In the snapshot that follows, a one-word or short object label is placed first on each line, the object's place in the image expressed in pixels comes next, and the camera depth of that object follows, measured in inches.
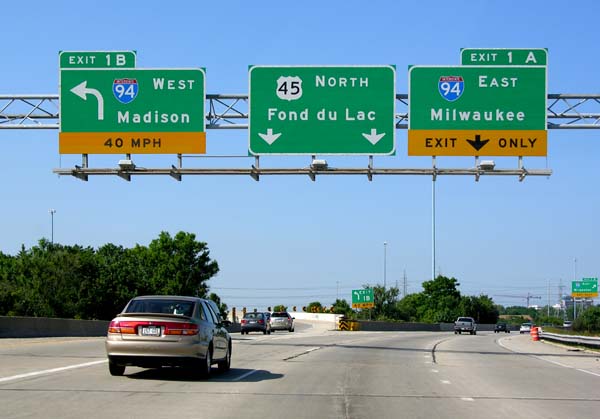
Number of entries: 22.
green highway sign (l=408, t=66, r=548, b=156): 1074.1
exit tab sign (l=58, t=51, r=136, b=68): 1127.0
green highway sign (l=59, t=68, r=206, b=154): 1103.0
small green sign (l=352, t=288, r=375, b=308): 3469.5
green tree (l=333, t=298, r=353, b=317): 4260.6
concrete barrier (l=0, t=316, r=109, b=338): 1305.4
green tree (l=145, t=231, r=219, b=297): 3031.5
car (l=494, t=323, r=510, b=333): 3631.9
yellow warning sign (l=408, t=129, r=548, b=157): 1073.5
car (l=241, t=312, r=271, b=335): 2162.3
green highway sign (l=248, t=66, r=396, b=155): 1085.8
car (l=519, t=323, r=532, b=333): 3593.5
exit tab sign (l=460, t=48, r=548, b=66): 1091.3
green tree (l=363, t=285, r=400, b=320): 4521.9
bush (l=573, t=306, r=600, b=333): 2262.6
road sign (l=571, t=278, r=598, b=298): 3577.8
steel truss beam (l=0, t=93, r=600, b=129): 1103.6
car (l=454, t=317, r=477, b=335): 2906.0
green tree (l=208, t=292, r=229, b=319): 3154.5
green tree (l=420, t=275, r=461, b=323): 4758.9
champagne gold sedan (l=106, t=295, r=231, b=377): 628.1
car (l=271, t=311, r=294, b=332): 2564.0
